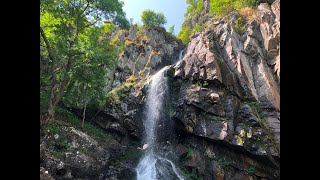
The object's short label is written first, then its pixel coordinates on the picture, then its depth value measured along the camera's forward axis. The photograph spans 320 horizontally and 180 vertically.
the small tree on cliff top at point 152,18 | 28.75
